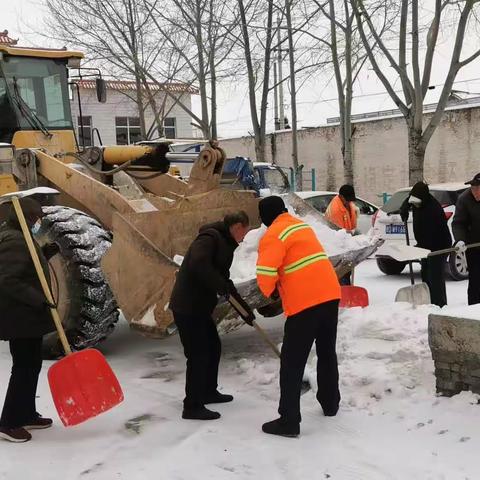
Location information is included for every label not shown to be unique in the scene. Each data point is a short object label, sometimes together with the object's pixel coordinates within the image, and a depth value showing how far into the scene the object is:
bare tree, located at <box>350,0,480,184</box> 12.05
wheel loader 5.18
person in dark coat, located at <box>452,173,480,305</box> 6.61
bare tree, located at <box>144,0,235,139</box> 17.00
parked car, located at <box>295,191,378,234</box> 13.05
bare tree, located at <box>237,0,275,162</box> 16.48
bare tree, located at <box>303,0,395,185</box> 14.94
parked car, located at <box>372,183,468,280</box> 9.66
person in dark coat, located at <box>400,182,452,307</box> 7.02
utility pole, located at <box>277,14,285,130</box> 17.61
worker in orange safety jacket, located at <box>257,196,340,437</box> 4.08
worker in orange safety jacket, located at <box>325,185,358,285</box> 8.33
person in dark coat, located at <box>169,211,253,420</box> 4.40
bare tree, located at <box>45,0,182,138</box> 18.91
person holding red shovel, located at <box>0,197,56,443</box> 4.07
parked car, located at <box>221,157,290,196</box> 8.62
